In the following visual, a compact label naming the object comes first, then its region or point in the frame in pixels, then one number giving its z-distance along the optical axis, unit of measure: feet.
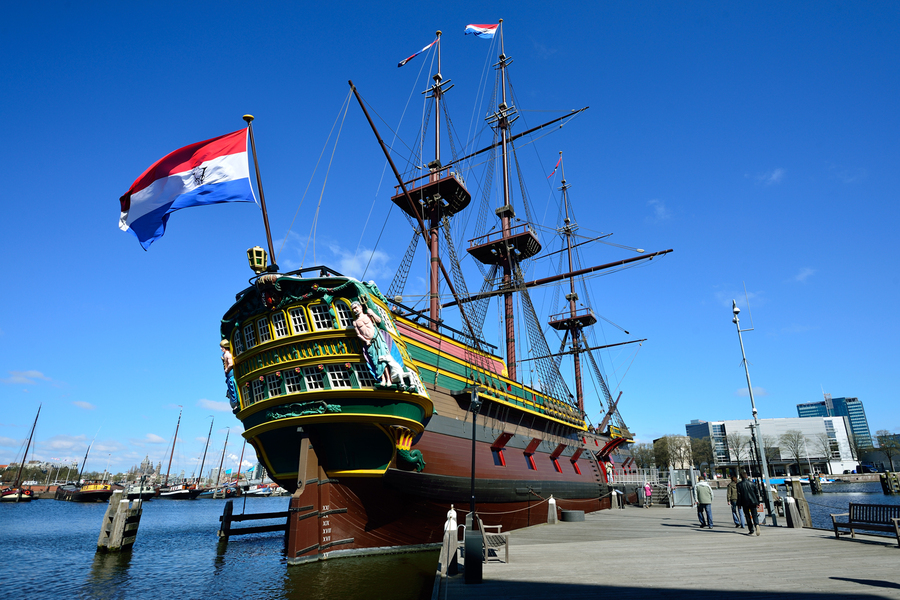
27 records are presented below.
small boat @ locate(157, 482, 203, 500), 260.42
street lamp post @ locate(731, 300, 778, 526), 47.31
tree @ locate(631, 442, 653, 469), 403.46
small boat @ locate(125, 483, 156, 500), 218.67
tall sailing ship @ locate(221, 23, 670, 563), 45.50
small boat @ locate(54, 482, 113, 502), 212.02
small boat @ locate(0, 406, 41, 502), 218.38
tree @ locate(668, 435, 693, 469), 375.80
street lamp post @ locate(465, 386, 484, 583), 26.50
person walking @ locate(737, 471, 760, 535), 41.42
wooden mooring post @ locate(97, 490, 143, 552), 65.98
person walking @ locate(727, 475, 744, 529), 48.57
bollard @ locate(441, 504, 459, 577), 29.58
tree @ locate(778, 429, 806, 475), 347.63
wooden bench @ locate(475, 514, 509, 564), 32.37
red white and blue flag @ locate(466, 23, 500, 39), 91.40
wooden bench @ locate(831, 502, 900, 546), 33.27
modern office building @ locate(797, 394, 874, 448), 397.02
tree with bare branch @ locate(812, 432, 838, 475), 353.10
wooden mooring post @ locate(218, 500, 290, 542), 77.30
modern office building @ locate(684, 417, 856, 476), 366.02
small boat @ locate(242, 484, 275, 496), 307.07
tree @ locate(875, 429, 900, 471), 271.02
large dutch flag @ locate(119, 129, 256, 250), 40.16
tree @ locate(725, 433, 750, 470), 376.48
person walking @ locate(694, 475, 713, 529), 50.93
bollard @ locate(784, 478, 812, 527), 47.32
